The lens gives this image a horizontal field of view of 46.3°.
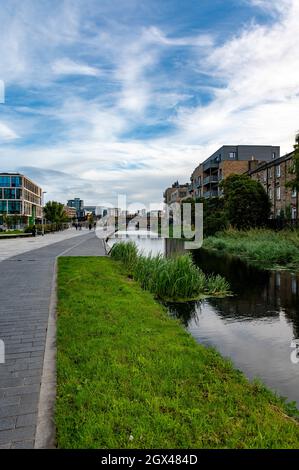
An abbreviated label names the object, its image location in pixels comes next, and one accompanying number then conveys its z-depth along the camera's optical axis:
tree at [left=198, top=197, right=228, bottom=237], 39.25
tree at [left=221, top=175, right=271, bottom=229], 36.16
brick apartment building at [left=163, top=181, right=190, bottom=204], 112.82
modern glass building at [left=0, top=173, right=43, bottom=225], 102.56
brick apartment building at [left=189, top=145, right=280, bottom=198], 65.47
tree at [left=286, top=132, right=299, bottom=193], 20.55
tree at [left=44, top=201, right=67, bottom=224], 67.88
